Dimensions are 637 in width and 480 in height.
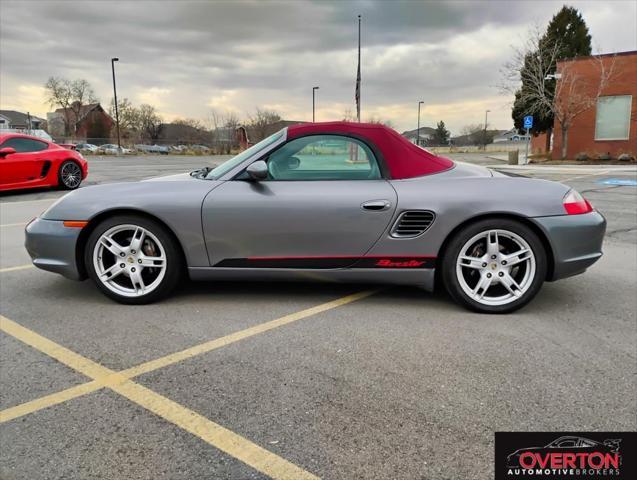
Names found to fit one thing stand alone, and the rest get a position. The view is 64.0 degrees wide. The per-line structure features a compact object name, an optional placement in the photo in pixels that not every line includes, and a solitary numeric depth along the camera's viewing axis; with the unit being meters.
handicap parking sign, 24.03
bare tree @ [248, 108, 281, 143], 47.80
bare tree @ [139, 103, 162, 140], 66.62
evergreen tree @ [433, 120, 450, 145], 93.35
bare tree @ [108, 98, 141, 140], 63.78
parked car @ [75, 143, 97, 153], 46.51
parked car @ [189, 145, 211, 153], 48.66
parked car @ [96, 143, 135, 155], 45.44
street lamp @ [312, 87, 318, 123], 47.78
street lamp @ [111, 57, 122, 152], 41.91
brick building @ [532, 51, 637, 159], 26.11
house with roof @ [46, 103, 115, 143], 68.06
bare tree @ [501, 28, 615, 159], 26.45
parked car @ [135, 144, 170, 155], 51.00
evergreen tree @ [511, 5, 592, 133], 35.69
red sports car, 10.26
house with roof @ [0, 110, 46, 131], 70.20
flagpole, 20.80
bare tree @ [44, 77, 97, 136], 63.59
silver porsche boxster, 3.50
